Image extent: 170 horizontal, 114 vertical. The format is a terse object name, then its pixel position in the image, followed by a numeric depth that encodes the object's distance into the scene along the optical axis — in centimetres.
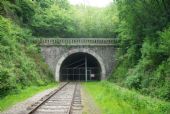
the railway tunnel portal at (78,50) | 4369
